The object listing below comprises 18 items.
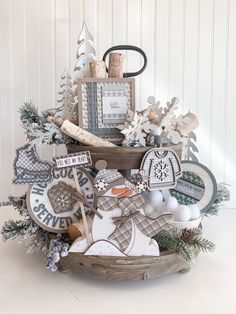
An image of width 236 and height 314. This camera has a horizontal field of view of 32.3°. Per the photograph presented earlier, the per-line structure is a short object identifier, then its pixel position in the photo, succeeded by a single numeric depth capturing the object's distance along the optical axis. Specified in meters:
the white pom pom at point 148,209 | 0.90
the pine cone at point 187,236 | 0.87
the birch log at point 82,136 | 0.88
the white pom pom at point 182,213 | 0.89
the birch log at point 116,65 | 0.95
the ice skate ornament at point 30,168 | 0.87
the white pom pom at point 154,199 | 0.93
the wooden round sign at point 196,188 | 1.00
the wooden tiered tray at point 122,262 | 0.81
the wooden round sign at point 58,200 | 0.88
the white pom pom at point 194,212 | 0.91
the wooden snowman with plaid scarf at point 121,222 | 0.82
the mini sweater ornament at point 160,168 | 0.87
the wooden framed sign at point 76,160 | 0.84
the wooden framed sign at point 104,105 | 0.93
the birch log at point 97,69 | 0.95
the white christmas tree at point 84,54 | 0.99
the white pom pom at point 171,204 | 0.91
